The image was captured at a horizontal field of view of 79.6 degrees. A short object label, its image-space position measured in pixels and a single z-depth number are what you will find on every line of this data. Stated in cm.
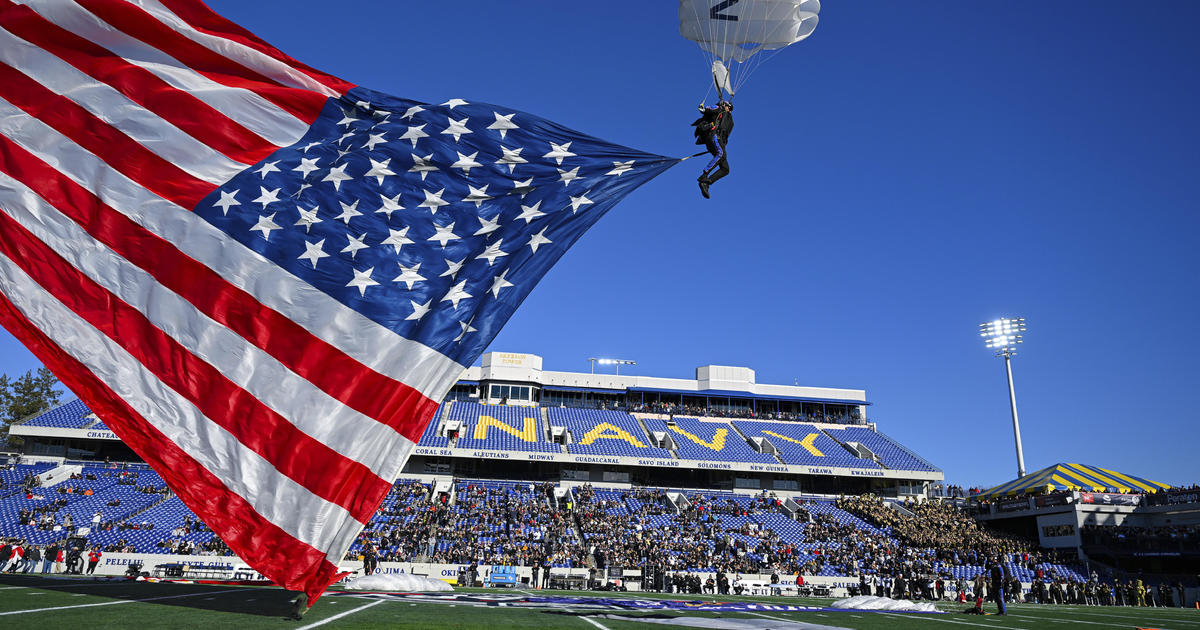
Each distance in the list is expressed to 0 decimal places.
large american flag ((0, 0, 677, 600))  661
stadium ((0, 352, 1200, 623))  3184
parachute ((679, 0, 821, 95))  1298
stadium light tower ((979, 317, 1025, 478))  6191
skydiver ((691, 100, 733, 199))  931
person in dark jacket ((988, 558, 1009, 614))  2045
